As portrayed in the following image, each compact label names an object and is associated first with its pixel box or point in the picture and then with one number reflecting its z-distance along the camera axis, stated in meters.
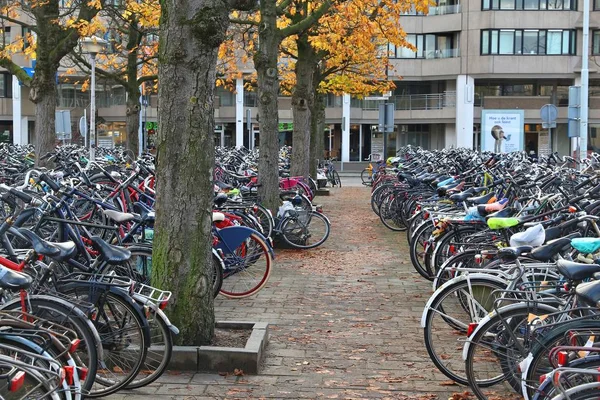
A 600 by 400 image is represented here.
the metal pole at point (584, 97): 23.23
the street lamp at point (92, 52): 17.55
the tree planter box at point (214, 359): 5.57
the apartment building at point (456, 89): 48.62
